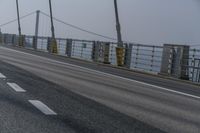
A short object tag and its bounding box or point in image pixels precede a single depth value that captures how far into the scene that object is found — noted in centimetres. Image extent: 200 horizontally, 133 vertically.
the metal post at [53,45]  2731
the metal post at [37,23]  3594
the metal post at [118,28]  1968
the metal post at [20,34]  3660
